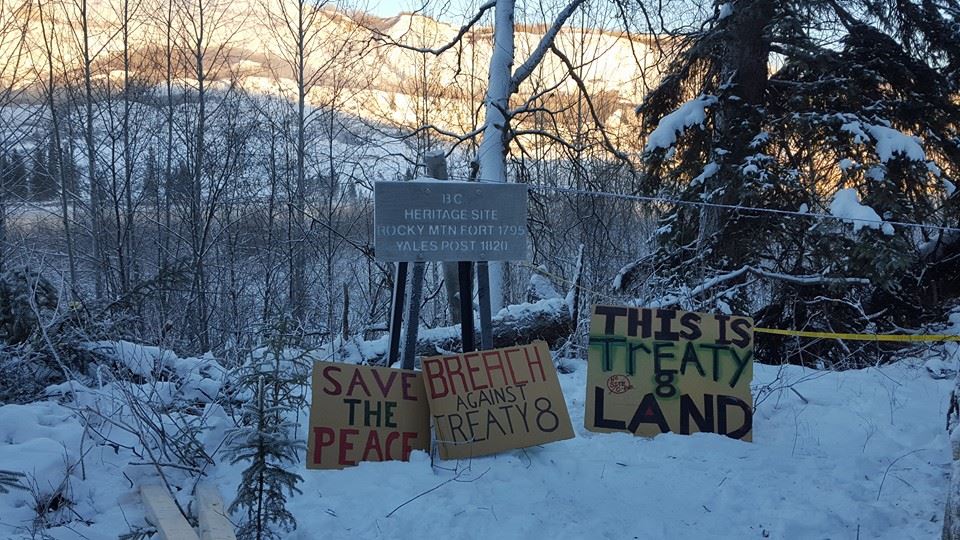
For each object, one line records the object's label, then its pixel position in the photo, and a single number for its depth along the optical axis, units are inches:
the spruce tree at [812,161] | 309.9
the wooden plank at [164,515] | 133.8
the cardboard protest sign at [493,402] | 179.8
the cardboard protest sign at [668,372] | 196.2
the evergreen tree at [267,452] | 130.8
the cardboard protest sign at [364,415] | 175.3
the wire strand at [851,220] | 278.1
